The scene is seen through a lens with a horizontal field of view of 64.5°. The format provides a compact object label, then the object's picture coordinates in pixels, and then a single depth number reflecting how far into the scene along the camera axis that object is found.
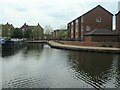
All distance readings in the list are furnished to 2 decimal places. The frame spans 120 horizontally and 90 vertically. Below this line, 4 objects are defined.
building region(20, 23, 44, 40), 50.51
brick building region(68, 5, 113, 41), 27.58
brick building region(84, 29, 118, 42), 21.76
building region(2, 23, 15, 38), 48.08
